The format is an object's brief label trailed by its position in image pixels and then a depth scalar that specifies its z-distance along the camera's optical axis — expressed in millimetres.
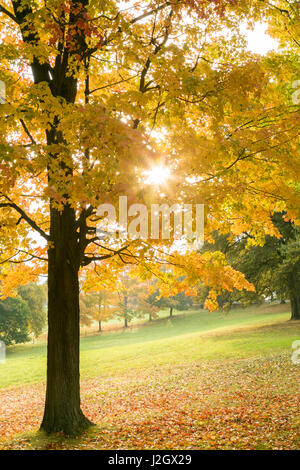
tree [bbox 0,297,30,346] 35125
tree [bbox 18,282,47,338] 38562
